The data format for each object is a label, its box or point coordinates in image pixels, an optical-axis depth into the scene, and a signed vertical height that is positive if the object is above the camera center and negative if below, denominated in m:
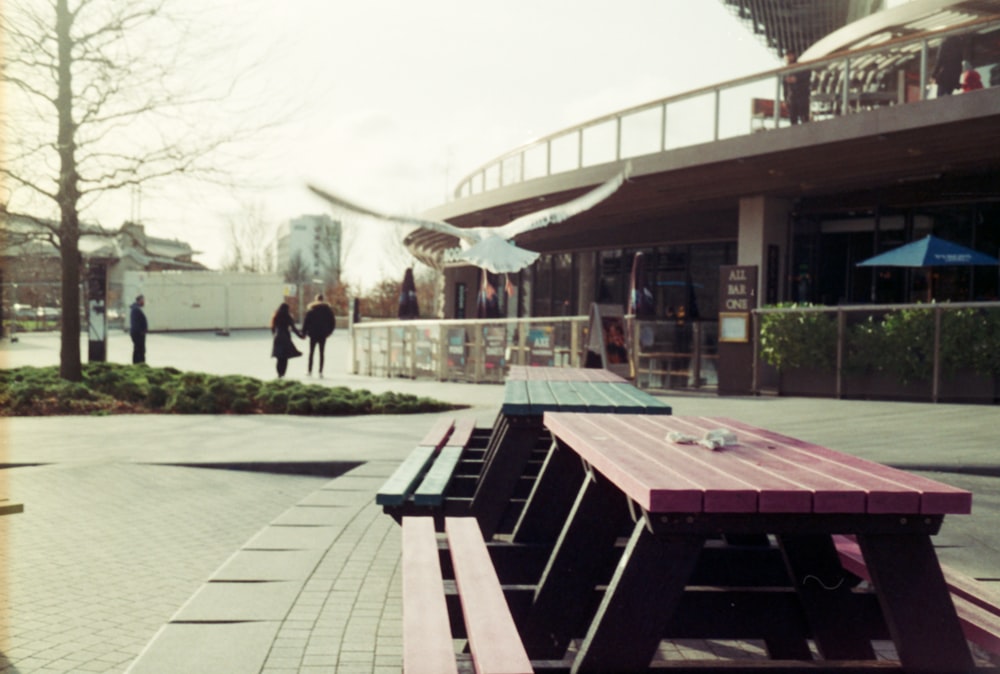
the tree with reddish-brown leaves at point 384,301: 53.07 +0.36
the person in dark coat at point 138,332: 20.70 -0.61
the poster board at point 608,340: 13.34 -0.40
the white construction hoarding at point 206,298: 39.94 +0.27
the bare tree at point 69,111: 14.09 +2.83
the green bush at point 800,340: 13.73 -0.37
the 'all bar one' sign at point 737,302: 15.28 +0.18
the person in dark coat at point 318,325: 19.70 -0.38
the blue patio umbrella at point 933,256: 14.70 +0.94
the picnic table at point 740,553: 2.07 -0.58
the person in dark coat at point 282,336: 18.59 -0.59
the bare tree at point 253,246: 66.75 +4.12
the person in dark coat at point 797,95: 14.88 +3.38
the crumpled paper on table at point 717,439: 2.78 -0.36
